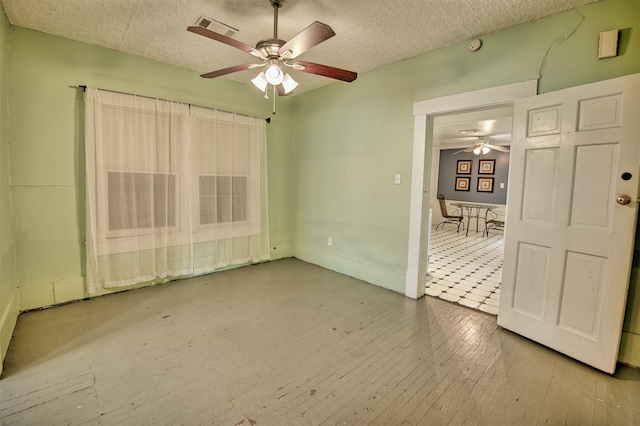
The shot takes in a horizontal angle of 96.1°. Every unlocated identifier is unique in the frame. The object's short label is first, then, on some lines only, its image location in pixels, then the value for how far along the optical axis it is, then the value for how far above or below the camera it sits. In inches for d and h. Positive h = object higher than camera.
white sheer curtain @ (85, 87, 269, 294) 115.5 -3.6
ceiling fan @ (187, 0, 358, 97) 69.6 +35.2
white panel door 73.9 -6.8
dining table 285.1 -20.9
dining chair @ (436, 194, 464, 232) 297.0 -27.3
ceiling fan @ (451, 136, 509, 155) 267.0 +41.8
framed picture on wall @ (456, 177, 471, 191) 327.9 +7.2
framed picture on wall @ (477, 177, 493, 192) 311.4 +7.4
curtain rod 110.0 +35.7
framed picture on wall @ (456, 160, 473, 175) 326.2 +26.6
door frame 115.7 +0.9
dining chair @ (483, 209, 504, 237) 294.5 -27.3
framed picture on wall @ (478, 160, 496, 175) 309.9 +26.0
